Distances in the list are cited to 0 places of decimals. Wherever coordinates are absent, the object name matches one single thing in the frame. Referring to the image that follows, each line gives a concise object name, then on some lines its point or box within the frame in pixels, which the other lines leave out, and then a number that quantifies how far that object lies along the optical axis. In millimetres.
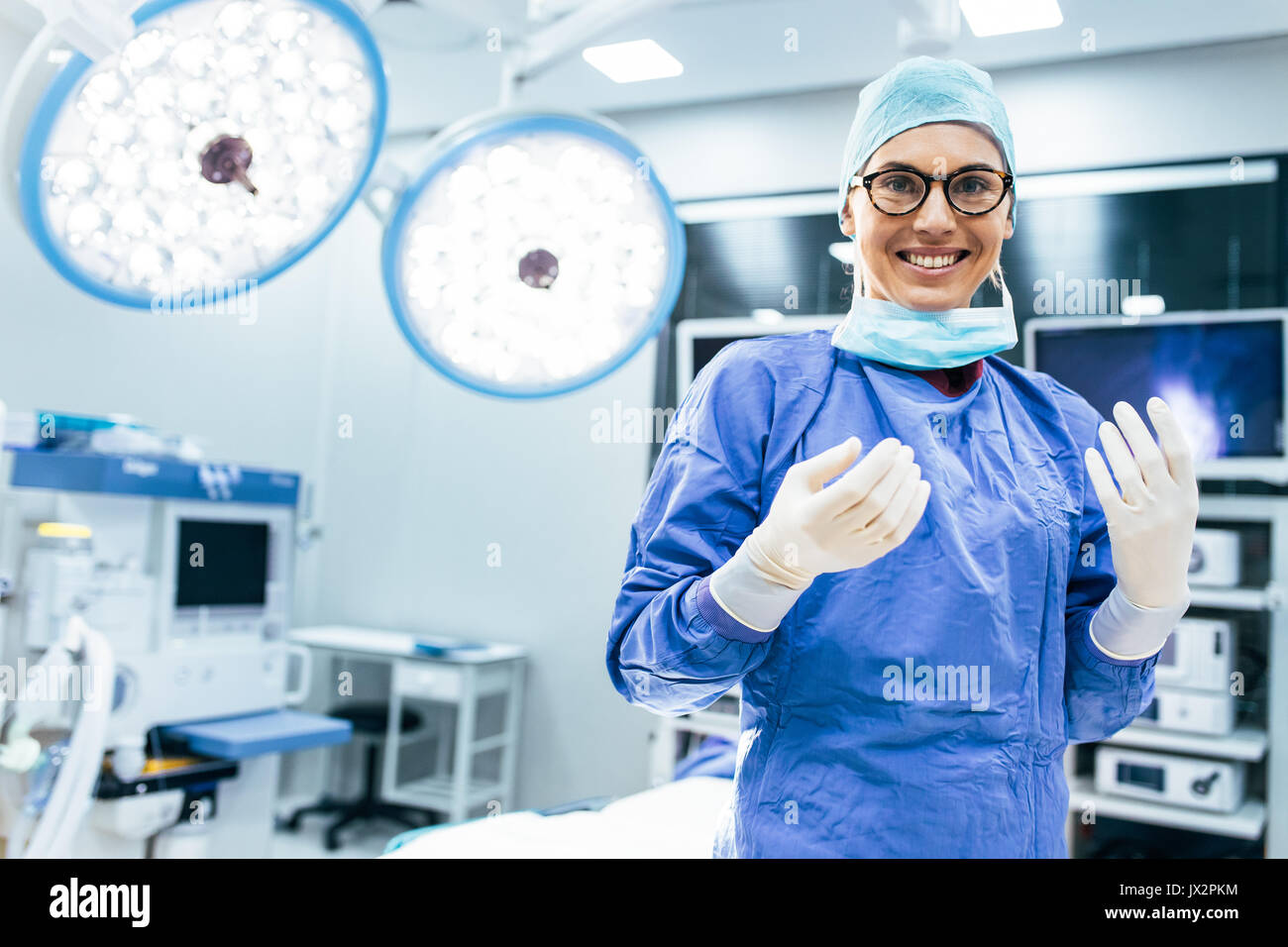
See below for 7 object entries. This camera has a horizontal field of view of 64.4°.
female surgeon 896
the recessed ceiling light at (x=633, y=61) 3078
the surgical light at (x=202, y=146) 1028
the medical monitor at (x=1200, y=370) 2510
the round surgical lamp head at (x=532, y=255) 1409
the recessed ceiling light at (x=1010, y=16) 2223
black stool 3875
